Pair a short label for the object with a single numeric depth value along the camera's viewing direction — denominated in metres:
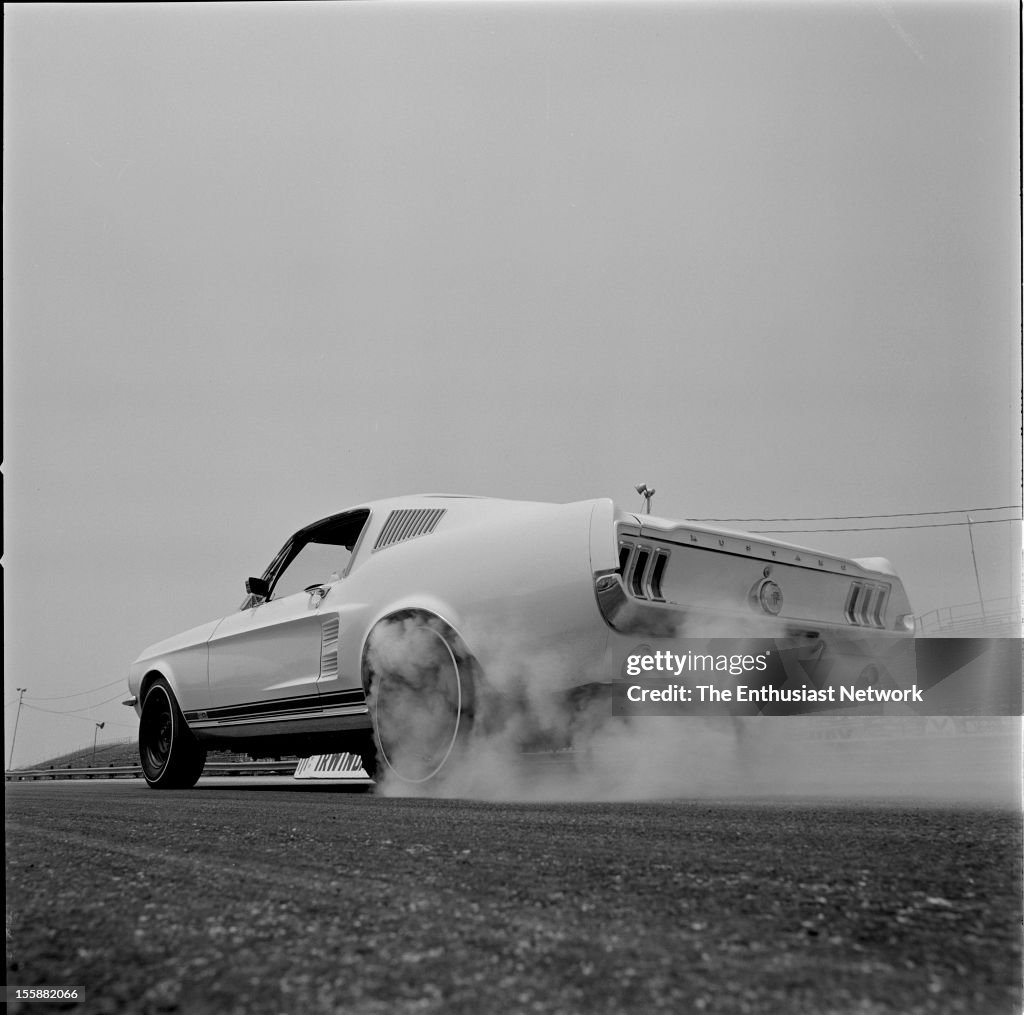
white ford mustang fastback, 3.78
